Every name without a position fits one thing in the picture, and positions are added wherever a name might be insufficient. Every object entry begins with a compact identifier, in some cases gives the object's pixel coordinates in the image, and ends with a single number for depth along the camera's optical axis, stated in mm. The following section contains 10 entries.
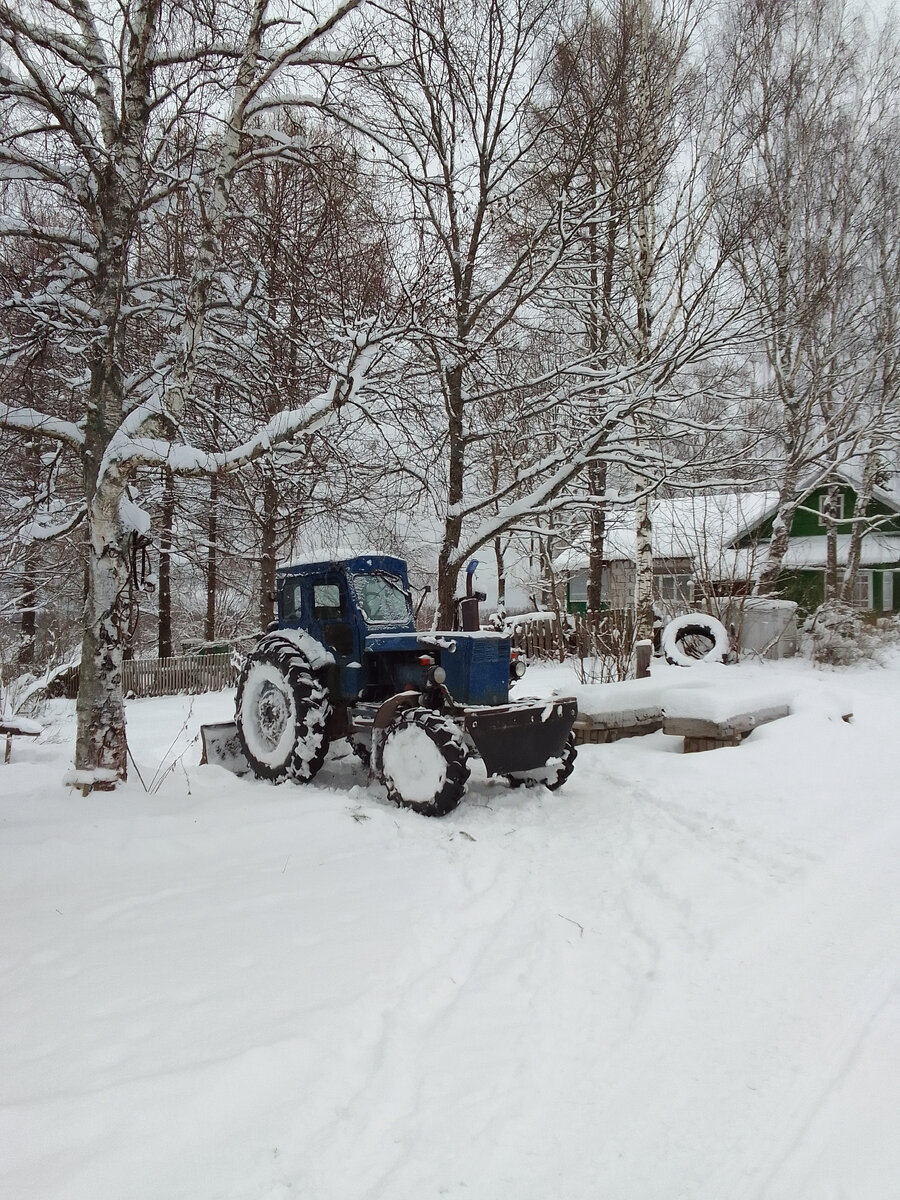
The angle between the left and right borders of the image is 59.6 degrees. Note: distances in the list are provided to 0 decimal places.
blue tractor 5727
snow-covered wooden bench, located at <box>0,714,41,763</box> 7988
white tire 11727
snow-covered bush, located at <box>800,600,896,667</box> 13352
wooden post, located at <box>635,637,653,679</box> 9750
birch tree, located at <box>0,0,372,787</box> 5195
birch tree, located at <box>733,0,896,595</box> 15242
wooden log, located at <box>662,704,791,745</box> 7328
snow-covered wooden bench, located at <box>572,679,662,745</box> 8117
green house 24742
